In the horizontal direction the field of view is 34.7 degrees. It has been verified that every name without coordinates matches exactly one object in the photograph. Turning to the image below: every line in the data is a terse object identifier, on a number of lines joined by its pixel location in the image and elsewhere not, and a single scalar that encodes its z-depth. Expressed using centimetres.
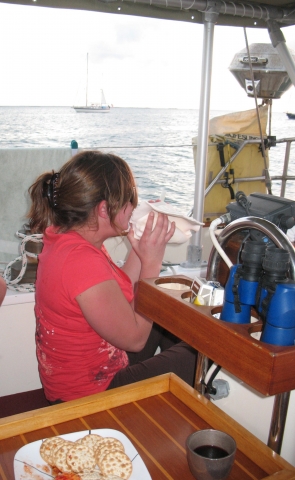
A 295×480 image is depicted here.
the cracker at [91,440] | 78
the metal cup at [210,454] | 69
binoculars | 64
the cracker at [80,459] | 73
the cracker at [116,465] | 72
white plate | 72
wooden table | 75
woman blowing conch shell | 113
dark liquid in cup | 73
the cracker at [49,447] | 74
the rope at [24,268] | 187
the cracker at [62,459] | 73
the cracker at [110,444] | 76
